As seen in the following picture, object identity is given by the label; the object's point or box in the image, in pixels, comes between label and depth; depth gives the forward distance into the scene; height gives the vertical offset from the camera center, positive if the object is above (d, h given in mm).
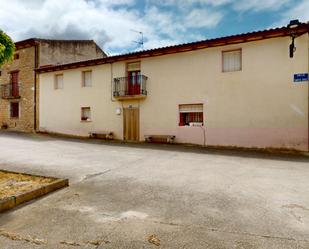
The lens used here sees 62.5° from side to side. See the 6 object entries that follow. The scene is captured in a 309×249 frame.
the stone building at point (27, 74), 19906 +4143
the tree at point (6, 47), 5871 +1832
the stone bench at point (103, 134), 15734 -650
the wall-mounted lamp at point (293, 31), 10438 +3870
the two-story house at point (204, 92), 10992 +1635
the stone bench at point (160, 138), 13672 -817
